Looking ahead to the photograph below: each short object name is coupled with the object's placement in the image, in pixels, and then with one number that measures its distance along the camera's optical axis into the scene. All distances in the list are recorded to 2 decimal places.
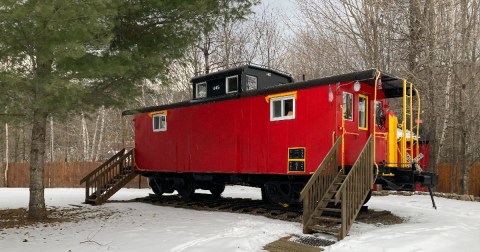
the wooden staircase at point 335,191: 8.35
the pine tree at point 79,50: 7.63
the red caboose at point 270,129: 10.25
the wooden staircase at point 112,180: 14.55
